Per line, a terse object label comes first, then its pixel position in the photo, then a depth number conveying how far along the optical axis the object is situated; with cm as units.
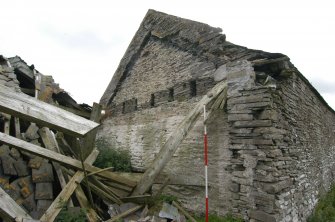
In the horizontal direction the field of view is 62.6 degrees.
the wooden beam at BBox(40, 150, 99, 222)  383
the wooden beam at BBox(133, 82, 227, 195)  465
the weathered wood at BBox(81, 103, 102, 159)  525
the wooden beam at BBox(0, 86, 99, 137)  224
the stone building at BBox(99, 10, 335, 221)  444
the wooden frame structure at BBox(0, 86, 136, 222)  226
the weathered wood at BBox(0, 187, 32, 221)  318
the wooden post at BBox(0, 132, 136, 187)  371
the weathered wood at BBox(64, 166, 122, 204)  463
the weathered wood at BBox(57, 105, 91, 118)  751
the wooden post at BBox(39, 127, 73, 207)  454
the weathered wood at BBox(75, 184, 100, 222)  421
